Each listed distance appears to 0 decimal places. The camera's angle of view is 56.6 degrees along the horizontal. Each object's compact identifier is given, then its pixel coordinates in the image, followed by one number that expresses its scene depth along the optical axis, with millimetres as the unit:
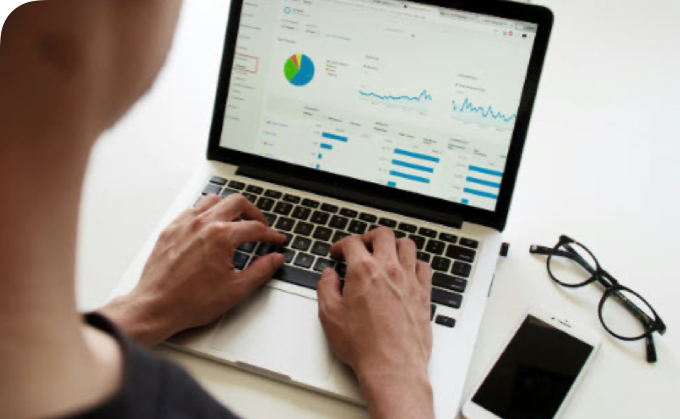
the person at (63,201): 275
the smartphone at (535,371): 687
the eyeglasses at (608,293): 778
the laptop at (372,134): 802
